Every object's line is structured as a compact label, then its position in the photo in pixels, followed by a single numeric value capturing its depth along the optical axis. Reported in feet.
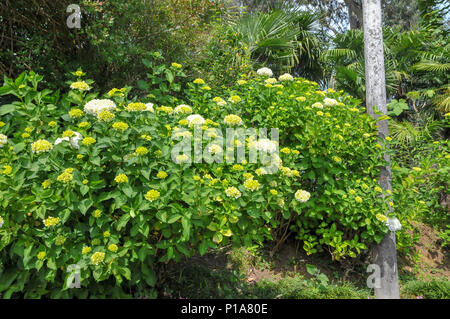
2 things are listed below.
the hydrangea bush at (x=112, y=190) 4.89
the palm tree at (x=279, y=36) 20.02
